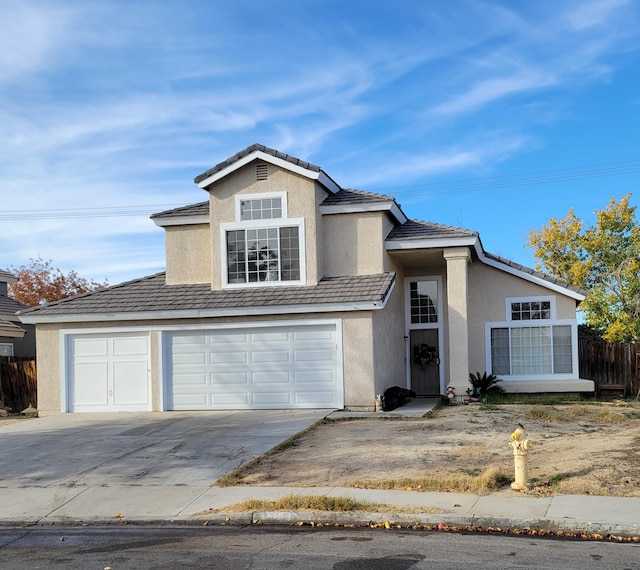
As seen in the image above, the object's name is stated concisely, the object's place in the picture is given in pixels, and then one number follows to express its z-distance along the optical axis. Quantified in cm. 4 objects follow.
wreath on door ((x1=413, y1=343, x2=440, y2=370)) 2291
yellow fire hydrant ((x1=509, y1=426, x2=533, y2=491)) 1025
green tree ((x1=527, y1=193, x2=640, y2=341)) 3478
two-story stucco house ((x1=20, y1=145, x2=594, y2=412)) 1894
